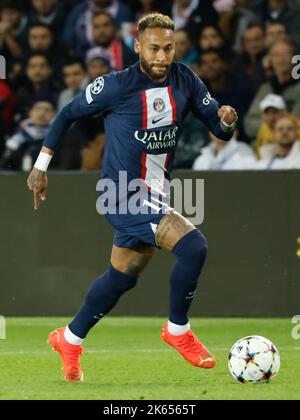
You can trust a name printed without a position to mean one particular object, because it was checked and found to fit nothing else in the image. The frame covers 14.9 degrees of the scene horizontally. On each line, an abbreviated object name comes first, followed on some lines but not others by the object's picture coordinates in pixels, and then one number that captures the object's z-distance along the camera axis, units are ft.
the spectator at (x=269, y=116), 38.32
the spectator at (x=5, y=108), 42.32
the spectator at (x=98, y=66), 42.29
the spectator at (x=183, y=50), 41.98
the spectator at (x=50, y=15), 45.27
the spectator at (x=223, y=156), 38.14
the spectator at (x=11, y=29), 45.19
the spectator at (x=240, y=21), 41.98
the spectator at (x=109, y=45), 42.73
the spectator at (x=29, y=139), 40.50
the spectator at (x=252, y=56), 40.68
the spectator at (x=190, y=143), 38.96
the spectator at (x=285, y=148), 36.88
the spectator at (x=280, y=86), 39.06
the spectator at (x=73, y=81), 42.83
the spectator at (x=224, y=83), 39.99
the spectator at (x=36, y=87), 42.96
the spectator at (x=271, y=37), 40.19
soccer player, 22.31
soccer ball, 21.24
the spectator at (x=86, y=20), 44.50
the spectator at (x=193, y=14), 42.39
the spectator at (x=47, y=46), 44.04
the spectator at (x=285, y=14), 40.88
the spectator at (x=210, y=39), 41.55
